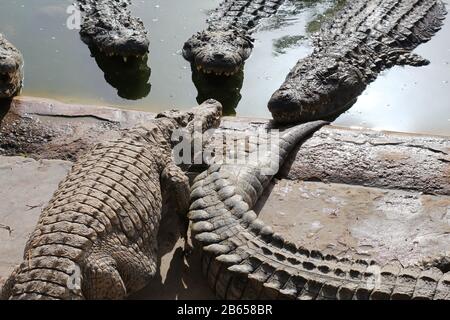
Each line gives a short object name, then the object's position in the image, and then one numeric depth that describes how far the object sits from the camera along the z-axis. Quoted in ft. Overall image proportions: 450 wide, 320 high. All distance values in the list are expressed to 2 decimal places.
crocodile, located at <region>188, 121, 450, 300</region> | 10.84
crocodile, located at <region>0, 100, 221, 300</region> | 10.55
